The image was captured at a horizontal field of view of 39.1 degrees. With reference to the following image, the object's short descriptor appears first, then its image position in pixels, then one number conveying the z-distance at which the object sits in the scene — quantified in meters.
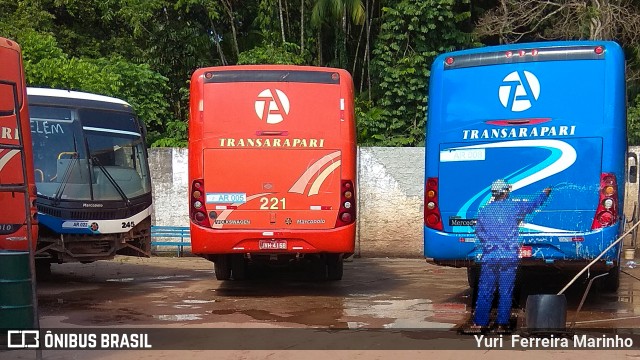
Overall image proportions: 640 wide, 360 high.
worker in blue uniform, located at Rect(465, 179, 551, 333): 9.45
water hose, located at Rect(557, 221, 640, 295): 9.34
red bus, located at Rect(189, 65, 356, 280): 12.13
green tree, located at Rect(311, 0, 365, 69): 24.98
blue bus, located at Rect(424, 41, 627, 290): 10.21
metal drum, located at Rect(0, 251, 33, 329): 7.51
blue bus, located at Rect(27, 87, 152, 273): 13.59
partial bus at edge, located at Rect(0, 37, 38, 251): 9.91
